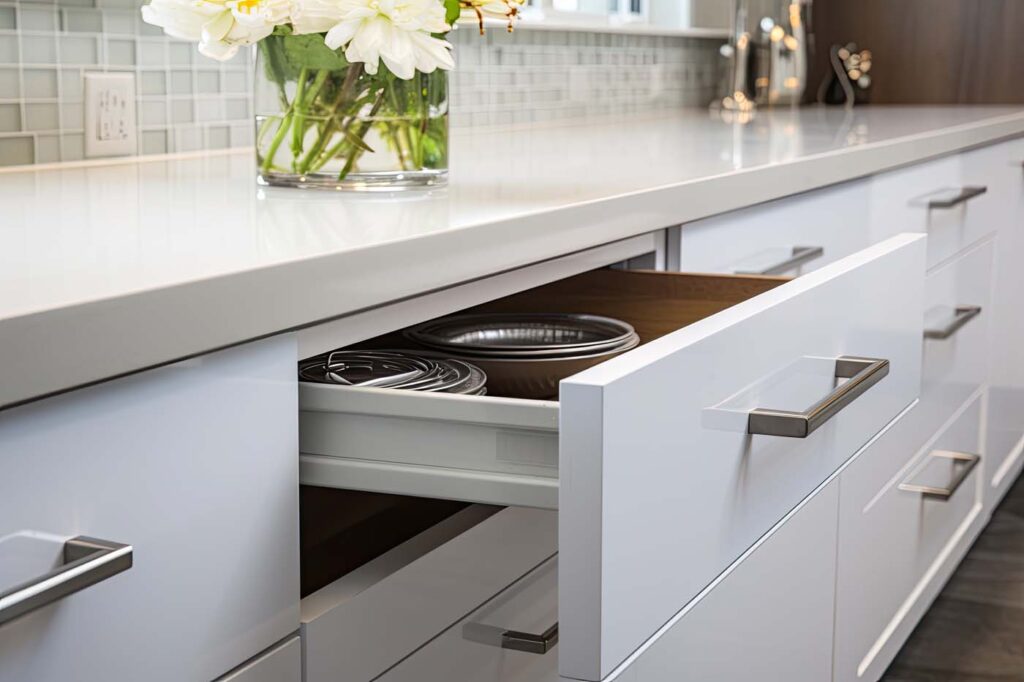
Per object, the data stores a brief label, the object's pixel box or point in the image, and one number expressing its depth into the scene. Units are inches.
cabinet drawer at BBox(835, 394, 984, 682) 46.8
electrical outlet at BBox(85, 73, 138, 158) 51.7
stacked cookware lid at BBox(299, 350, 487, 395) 33.5
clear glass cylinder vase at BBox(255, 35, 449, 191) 40.3
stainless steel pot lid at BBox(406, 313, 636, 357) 42.4
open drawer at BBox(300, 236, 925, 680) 25.6
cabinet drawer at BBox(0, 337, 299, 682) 21.4
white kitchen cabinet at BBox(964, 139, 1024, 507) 93.5
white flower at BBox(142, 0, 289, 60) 36.2
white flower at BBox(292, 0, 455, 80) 36.0
